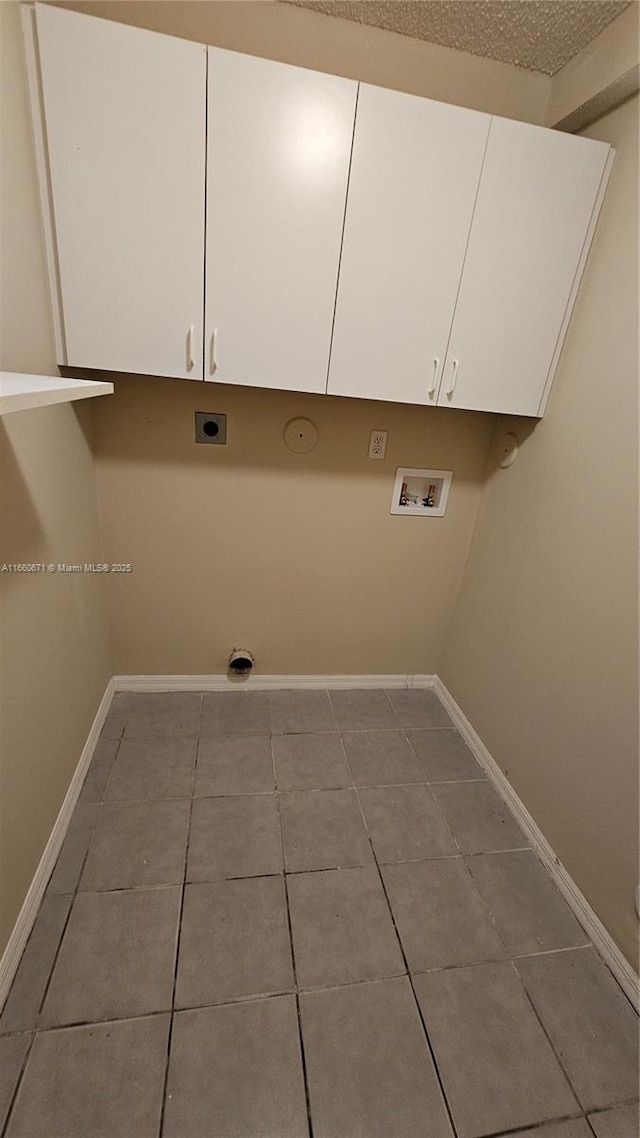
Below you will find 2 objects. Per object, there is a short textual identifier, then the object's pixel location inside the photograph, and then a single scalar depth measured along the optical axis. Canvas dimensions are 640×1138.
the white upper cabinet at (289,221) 1.08
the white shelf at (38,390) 0.61
